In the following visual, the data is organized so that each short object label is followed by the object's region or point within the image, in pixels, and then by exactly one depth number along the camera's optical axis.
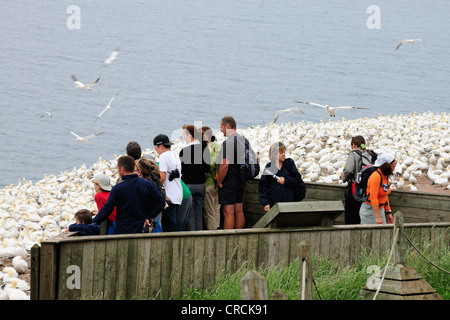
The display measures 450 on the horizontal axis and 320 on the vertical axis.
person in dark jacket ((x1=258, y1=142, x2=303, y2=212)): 16.94
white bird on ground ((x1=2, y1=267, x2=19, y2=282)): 19.61
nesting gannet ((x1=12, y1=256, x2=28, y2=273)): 21.17
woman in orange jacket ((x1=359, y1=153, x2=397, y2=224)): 16.59
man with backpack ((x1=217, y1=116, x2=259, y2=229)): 17.14
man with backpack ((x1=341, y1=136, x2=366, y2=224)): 17.87
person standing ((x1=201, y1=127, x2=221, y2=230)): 17.58
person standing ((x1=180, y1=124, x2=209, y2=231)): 16.73
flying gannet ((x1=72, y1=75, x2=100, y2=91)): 30.12
